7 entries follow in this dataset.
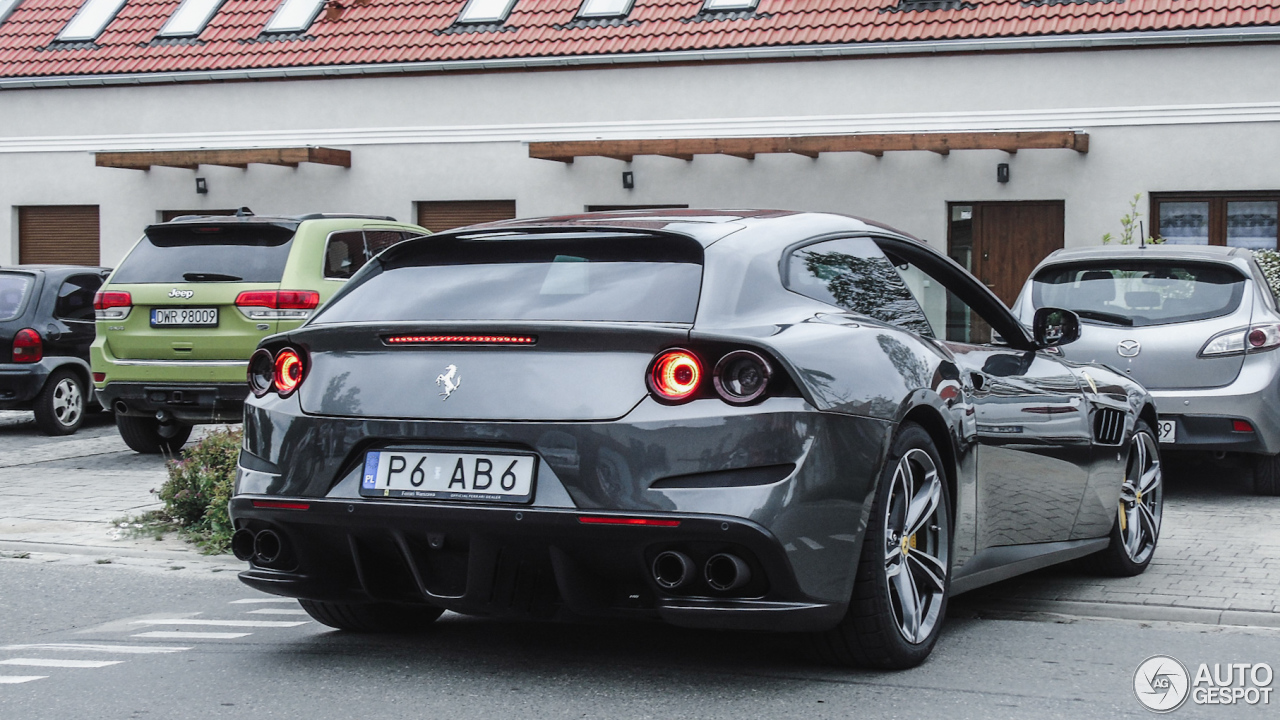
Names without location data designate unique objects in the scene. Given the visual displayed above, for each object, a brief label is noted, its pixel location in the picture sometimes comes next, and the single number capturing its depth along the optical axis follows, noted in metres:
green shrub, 8.25
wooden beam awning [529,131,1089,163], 18.08
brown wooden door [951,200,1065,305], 19.27
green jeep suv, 11.14
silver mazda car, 9.28
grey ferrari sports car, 4.30
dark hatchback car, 13.56
